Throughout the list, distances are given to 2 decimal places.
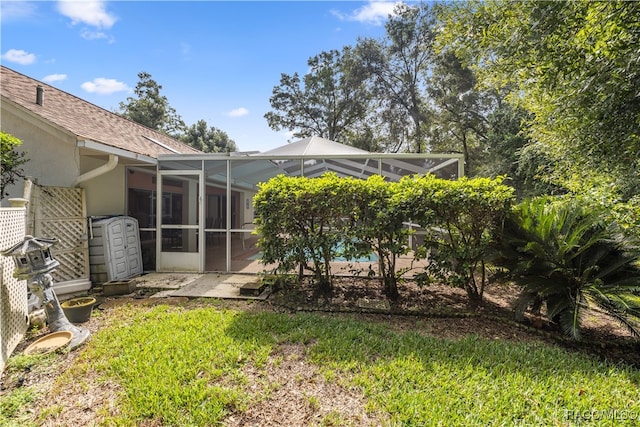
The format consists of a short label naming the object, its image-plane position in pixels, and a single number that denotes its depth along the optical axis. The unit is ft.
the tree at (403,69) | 71.92
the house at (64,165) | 18.51
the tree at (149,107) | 95.35
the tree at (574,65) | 12.32
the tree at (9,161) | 15.65
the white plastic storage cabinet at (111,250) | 21.16
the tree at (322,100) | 79.82
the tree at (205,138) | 107.86
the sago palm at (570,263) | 12.77
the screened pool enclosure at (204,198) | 24.03
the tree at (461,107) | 64.54
